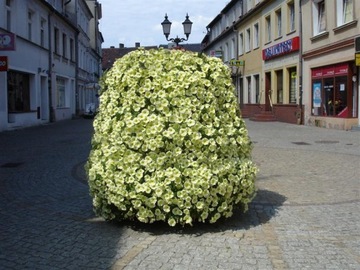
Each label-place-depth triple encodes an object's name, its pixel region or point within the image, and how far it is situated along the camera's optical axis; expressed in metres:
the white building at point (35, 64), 20.39
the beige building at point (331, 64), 18.36
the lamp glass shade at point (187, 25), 18.30
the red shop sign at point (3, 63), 18.39
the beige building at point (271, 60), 24.72
